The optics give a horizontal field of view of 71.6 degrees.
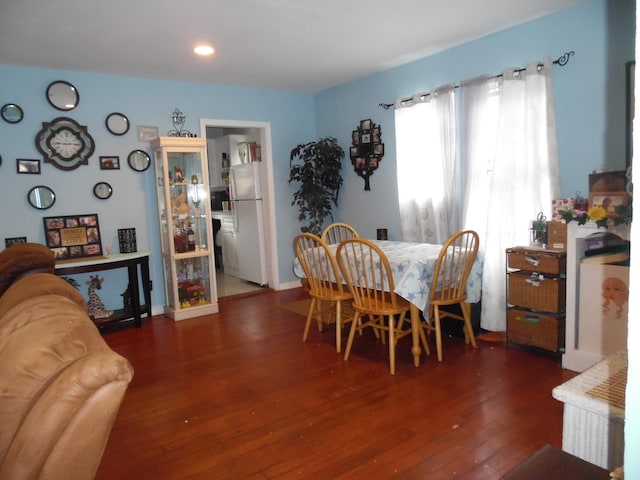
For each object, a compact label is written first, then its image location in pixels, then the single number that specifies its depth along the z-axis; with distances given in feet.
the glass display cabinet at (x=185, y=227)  14.67
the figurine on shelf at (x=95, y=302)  13.76
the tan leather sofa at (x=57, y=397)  3.17
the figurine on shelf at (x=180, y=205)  14.97
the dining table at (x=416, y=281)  9.51
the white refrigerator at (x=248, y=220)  18.43
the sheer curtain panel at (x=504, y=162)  10.78
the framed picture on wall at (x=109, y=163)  14.33
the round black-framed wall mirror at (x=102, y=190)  14.26
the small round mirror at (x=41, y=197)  13.29
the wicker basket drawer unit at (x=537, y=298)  9.64
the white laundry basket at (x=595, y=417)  3.56
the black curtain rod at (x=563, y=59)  10.39
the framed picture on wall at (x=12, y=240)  12.96
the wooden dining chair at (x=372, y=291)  9.53
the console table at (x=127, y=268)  12.71
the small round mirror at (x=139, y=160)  14.80
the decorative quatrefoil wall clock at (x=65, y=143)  13.38
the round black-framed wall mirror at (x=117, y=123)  14.35
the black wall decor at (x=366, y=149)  15.98
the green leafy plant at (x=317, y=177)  17.17
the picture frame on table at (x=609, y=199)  8.68
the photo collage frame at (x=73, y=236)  13.54
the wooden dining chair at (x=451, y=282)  9.86
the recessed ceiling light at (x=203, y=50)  11.96
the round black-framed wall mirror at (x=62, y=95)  13.39
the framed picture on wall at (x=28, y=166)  13.07
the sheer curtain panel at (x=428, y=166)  13.19
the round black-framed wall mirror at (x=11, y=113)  12.78
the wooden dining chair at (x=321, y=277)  10.90
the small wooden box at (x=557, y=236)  9.64
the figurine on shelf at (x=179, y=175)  14.92
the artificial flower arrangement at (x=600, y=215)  8.36
